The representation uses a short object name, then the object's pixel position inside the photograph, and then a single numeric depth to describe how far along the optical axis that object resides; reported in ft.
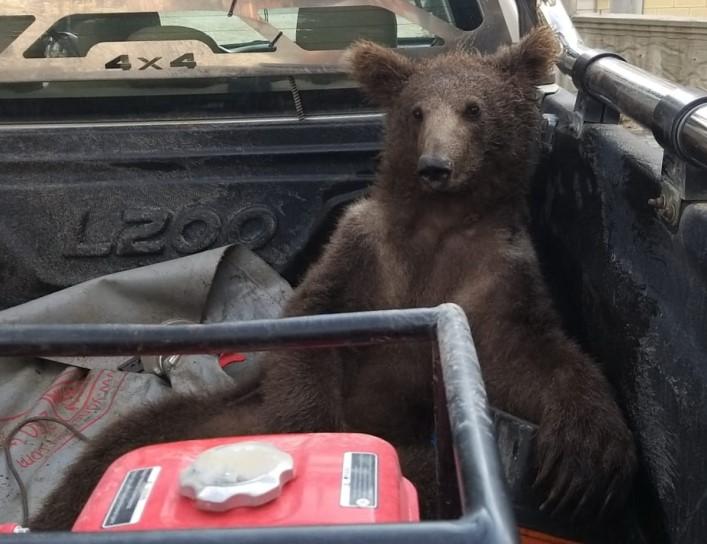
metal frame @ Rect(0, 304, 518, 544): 2.88
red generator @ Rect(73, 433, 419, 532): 4.04
